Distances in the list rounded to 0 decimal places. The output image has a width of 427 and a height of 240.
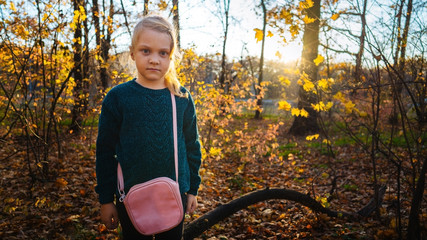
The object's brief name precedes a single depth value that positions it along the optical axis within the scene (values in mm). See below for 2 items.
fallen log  2354
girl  1425
